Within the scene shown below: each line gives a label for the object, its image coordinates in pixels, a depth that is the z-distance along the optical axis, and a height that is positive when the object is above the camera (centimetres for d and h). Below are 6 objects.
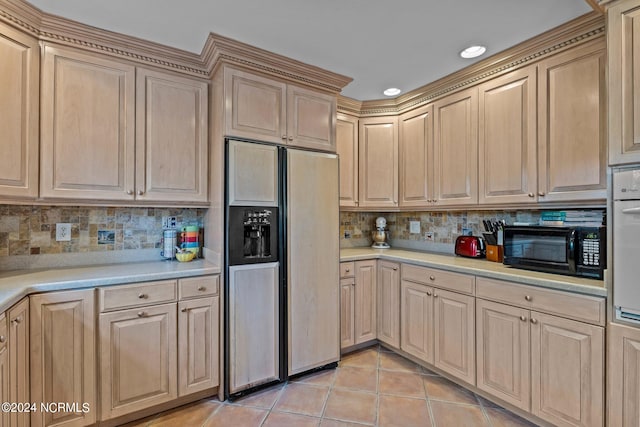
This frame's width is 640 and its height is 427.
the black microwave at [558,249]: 167 -21
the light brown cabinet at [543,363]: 155 -86
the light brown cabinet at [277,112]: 210 +77
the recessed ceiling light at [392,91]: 282 +117
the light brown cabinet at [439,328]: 213 -88
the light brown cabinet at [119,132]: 187 +55
